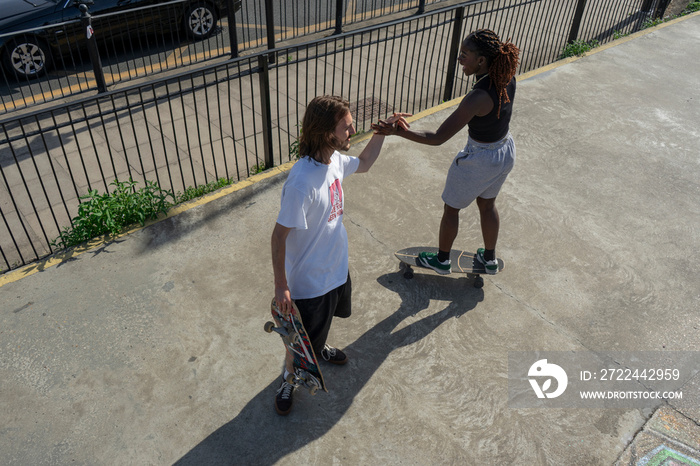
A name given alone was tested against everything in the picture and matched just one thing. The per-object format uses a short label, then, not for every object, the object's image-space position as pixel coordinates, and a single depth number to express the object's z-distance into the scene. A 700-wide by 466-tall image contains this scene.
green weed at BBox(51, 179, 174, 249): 4.52
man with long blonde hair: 2.70
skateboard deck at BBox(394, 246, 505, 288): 4.27
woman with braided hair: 3.43
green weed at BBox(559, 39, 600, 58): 8.27
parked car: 7.60
